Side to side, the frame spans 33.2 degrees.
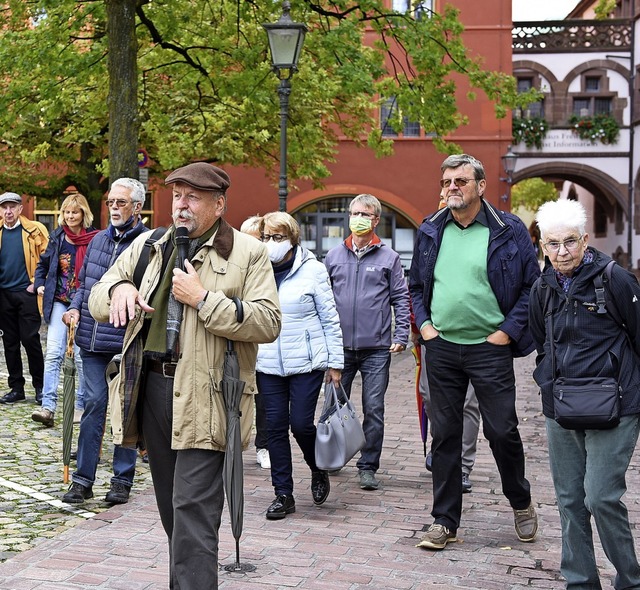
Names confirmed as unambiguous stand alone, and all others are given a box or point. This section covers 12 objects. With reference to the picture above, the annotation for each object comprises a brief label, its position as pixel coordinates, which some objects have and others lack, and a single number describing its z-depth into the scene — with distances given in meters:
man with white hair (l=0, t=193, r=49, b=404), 10.92
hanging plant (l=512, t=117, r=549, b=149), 41.50
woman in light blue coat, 6.63
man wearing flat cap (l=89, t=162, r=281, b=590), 4.17
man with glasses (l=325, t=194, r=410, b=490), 7.72
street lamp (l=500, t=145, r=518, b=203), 32.03
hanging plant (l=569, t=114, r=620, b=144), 41.81
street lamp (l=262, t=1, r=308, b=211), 12.95
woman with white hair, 4.51
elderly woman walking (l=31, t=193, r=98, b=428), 8.41
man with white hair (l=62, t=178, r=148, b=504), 6.79
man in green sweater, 5.80
